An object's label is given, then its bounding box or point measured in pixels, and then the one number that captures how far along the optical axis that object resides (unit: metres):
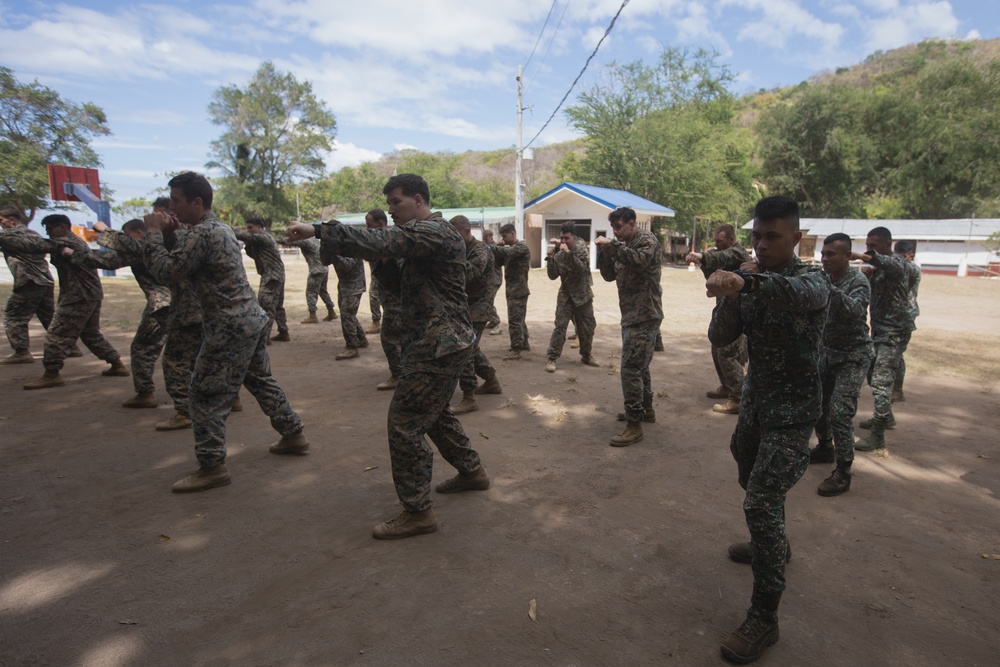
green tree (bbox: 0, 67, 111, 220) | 19.64
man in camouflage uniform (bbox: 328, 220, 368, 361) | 8.38
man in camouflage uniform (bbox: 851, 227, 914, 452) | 4.92
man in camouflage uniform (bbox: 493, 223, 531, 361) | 8.39
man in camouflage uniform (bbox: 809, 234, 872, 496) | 4.11
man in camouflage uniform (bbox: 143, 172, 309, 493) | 3.92
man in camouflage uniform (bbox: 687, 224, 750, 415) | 5.88
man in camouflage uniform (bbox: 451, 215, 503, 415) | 6.05
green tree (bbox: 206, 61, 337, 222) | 43.34
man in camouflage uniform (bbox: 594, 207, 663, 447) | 5.09
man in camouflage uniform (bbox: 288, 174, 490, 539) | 3.34
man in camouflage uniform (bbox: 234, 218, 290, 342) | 8.27
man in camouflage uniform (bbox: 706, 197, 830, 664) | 2.52
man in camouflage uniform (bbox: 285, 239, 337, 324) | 9.61
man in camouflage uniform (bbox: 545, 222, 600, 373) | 7.75
